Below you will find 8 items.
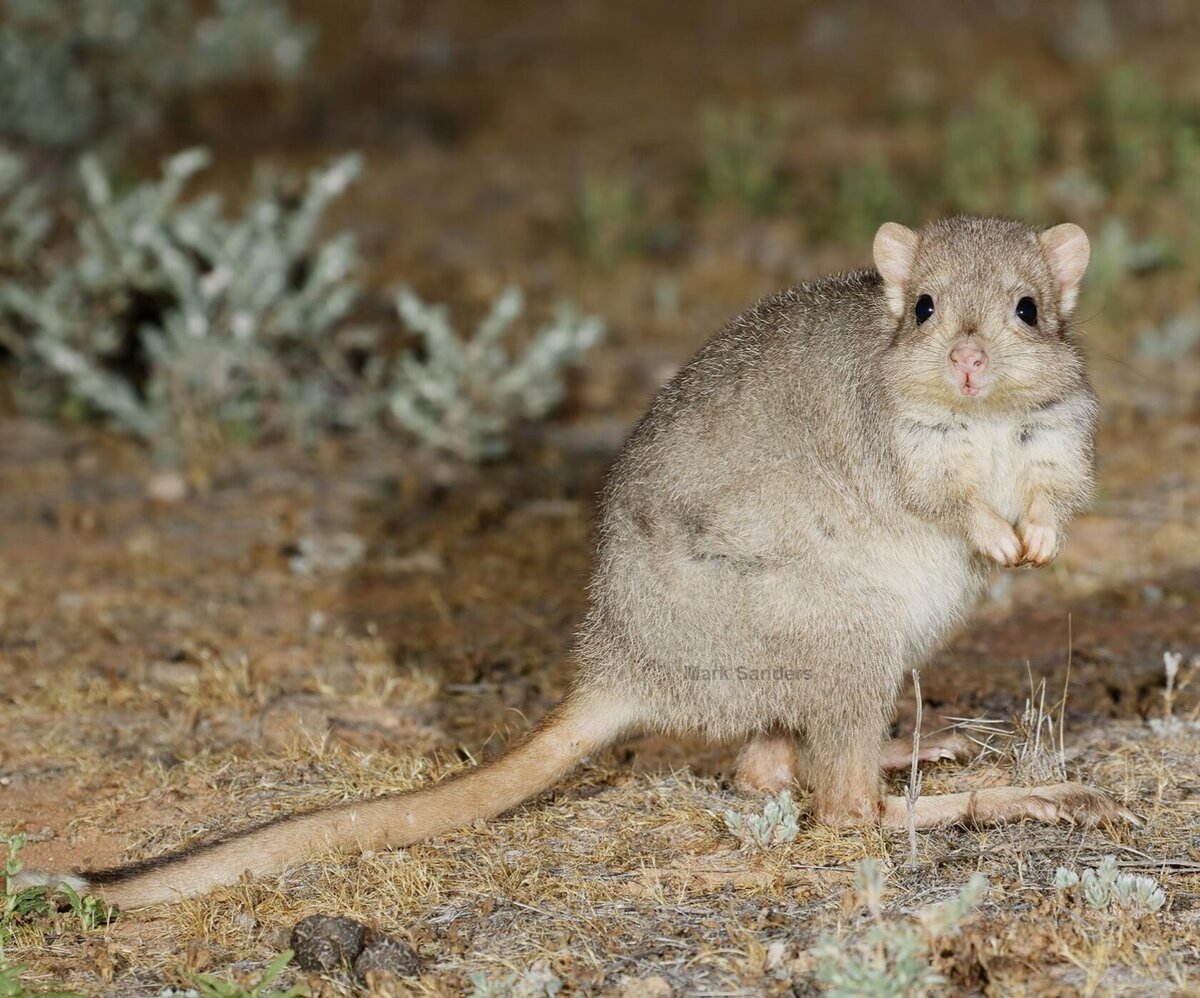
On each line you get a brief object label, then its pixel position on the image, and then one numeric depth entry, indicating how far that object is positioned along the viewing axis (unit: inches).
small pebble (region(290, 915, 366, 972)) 282.7
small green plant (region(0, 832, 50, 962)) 293.6
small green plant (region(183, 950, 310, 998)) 264.1
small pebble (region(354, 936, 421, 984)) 276.7
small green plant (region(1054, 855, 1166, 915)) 277.3
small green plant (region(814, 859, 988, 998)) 249.8
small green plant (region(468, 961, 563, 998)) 263.9
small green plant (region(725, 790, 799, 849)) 313.1
